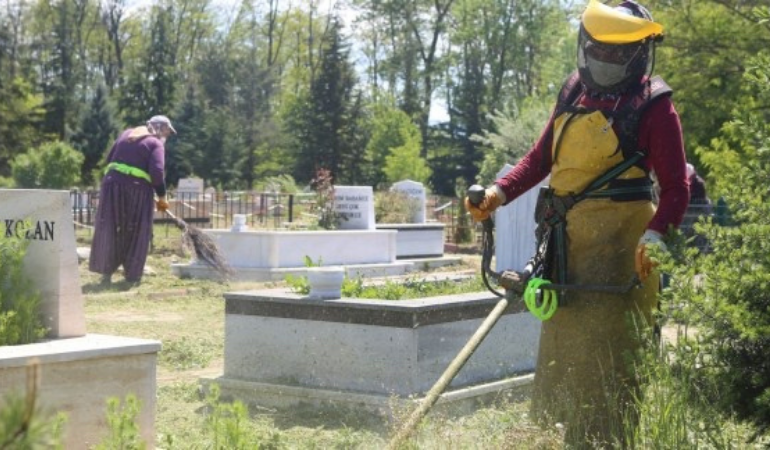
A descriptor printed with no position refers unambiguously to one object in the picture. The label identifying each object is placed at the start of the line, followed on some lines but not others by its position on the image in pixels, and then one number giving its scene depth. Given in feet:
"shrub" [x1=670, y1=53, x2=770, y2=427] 13.67
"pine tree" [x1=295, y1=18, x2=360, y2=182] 171.01
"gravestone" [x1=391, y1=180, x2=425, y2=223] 71.97
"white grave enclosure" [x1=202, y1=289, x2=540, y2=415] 23.36
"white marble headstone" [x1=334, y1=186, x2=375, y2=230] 59.16
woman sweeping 48.42
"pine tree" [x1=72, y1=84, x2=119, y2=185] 175.63
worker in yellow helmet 16.88
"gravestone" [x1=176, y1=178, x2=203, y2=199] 133.90
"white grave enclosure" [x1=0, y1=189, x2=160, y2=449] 16.79
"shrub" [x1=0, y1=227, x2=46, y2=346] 17.54
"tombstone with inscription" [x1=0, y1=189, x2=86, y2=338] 18.39
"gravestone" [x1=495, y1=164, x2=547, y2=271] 33.35
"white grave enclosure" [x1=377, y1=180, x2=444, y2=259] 66.44
